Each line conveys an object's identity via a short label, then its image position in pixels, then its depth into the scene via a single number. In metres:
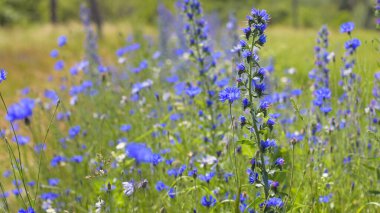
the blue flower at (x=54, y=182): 3.28
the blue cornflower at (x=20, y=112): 3.58
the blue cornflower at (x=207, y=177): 2.54
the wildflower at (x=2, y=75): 1.99
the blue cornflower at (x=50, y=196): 3.04
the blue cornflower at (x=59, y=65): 4.65
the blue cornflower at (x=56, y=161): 3.43
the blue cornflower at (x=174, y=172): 2.68
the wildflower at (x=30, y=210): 2.08
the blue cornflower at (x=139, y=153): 2.87
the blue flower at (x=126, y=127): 3.42
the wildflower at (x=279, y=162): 2.09
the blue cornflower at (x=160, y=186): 2.62
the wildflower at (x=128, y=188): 2.22
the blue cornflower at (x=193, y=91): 3.29
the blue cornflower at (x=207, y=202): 2.40
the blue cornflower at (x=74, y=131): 3.70
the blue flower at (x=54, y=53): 4.54
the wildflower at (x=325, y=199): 2.41
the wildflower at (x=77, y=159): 3.38
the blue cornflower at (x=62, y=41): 4.49
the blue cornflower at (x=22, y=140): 3.92
